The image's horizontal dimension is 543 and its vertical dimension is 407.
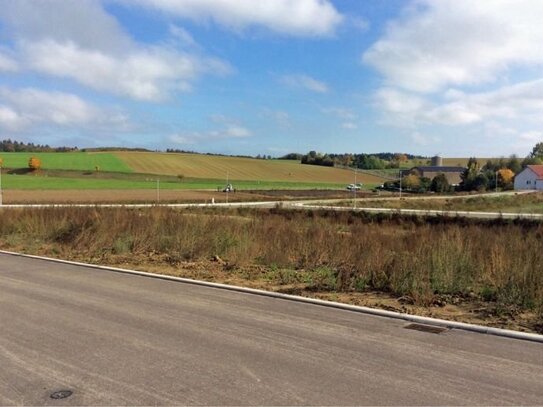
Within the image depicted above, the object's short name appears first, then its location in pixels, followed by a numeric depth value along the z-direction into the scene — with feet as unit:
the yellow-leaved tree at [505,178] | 415.85
